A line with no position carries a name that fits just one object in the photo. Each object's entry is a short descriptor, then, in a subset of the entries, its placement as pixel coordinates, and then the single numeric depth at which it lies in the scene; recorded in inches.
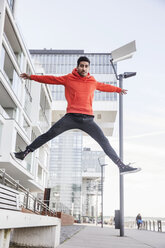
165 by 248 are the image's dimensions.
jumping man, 178.9
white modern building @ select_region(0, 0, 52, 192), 793.6
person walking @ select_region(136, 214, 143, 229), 997.0
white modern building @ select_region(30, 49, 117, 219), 1924.2
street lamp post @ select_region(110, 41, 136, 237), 425.1
